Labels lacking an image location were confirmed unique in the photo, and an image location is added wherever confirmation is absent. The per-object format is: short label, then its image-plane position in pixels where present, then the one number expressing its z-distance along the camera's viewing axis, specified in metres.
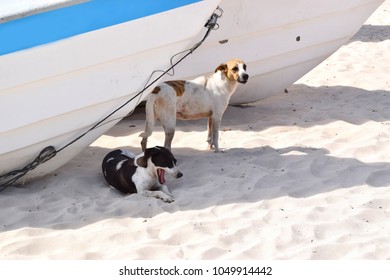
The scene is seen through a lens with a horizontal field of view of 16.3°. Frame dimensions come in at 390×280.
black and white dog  10.10
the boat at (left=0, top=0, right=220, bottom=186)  9.70
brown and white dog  11.65
